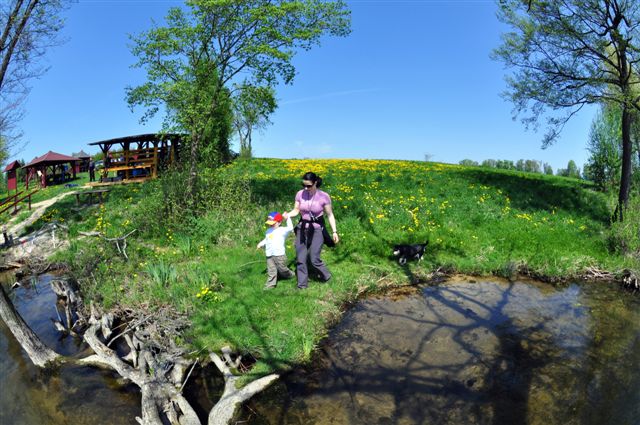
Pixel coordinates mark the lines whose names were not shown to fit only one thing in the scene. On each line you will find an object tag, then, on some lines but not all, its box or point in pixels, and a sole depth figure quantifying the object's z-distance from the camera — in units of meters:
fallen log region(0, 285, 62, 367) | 6.23
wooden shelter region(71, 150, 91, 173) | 45.12
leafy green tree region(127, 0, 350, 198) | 11.93
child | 7.89
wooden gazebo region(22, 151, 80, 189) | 31.28
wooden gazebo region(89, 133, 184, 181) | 23.08
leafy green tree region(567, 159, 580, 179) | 53.94
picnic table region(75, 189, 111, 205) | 17.34
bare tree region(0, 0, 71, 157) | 6.99
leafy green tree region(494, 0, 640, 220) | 12.84
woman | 7.93
